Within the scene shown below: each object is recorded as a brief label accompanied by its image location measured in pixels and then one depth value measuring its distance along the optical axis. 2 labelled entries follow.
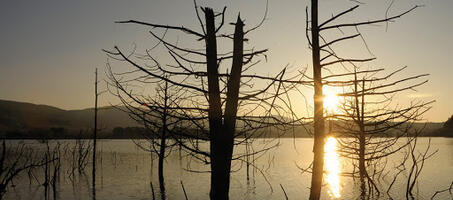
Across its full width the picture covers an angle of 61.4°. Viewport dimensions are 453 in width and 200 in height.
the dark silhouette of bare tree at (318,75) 5.52
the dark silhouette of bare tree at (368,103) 5.15
